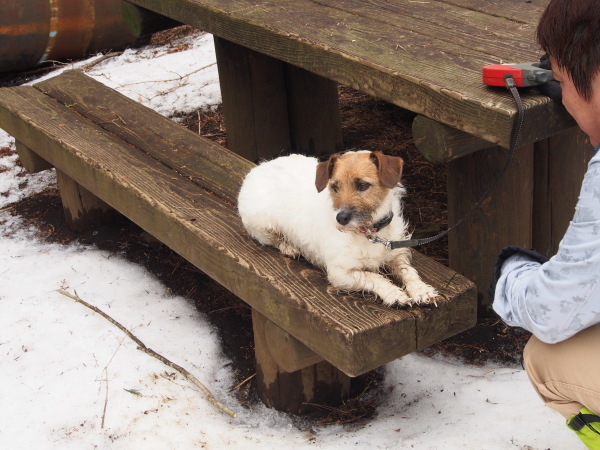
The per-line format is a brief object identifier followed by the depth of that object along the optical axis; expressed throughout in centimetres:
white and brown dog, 323
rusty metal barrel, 802
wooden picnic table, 323
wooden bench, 315
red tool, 313
